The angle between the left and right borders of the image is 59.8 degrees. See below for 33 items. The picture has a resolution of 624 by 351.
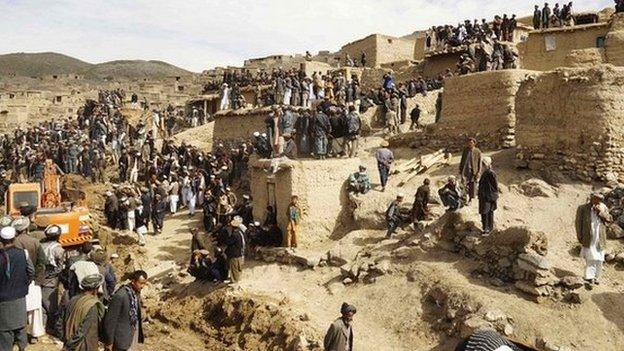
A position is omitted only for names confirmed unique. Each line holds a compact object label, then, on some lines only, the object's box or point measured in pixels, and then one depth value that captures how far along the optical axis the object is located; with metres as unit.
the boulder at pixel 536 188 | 11.74
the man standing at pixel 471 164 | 10.95
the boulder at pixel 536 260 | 8.49
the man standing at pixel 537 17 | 22.53
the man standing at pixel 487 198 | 9.62
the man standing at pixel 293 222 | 11.78
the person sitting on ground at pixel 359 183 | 12.81
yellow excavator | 11.70
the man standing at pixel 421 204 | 11.16
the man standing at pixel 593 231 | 8.21
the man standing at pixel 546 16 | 22.13
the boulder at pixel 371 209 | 12.26
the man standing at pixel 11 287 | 5.76
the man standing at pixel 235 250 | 10.66
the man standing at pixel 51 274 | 7.76
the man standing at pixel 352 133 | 13.66
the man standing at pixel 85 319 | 5.16
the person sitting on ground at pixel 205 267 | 11.37
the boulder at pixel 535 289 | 8.37
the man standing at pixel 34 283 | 6.89
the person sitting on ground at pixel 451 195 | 10.74
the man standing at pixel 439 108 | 17.29
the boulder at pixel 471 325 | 7.74
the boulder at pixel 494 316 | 7.87
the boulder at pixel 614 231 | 9.75
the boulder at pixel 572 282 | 8.27
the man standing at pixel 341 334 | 6.68
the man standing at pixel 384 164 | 13.23
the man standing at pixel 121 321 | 5.43
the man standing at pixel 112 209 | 15.10
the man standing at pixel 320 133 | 13.58
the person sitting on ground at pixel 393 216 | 11.44
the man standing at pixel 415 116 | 18.72
